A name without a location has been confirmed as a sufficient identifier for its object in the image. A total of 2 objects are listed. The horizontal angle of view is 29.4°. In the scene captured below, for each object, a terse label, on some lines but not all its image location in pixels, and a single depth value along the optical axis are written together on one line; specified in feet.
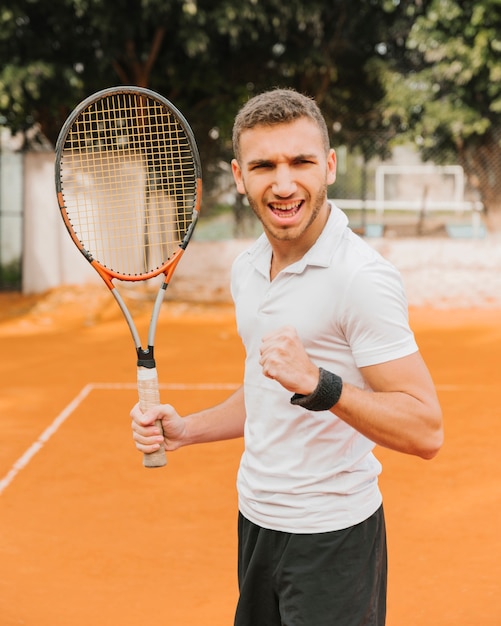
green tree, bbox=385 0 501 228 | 45.39
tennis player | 6.55
